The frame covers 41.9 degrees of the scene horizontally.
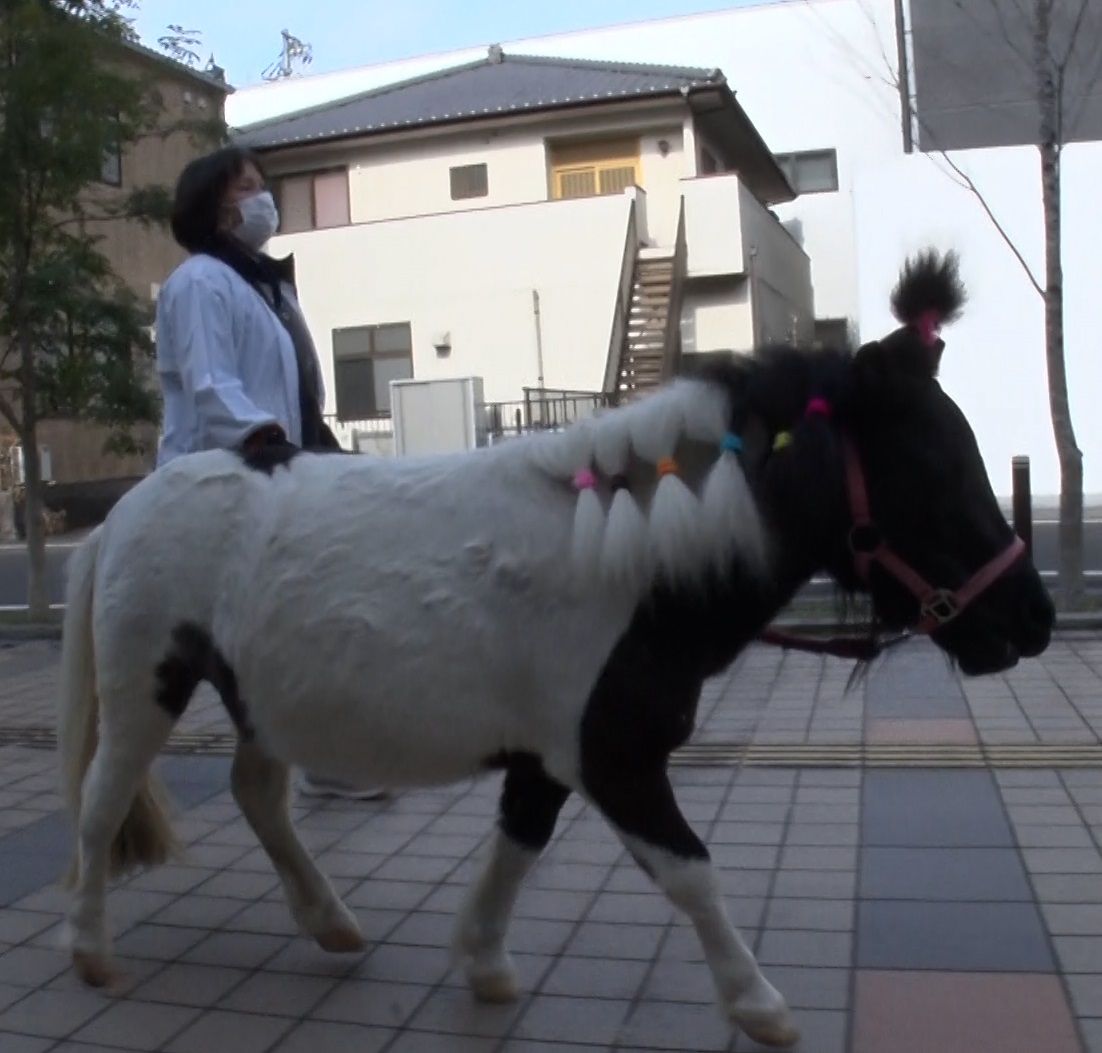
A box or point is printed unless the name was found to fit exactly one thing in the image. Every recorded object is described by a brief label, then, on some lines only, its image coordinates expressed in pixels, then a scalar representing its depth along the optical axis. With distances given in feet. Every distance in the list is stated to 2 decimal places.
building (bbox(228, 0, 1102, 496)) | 61.46
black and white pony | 9.25
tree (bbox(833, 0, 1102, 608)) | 31.86
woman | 12.24
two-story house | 73.97
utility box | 55.11
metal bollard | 30.30
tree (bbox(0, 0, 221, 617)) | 34.83
